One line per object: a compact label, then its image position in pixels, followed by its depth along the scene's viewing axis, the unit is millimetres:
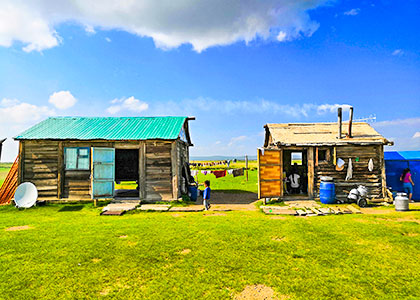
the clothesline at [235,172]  31031
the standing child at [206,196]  11492
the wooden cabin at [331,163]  12961
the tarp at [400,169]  13852
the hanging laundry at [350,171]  13023
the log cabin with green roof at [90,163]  12891
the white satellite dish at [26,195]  11805
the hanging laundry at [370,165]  13117
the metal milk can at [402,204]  10969
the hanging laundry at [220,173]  25209
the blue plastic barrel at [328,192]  12367
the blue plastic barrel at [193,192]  14087
